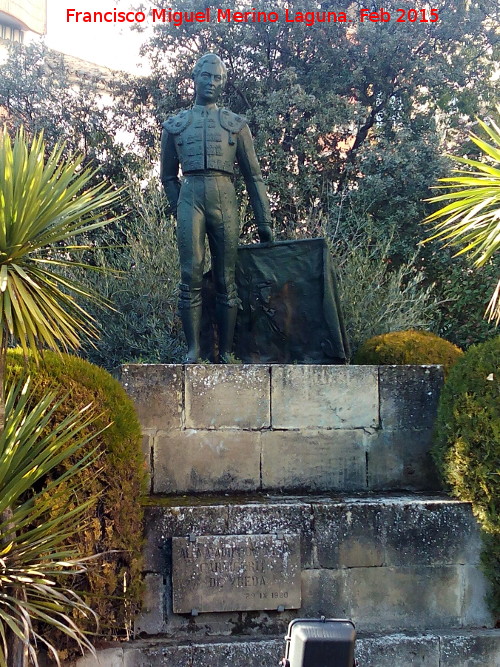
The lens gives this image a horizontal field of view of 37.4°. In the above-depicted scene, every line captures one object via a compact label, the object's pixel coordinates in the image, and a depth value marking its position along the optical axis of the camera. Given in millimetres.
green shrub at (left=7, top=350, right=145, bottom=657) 3922
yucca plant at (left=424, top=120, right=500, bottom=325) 4379
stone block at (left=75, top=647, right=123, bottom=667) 4027
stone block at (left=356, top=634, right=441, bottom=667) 4297
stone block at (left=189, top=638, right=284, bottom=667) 4148
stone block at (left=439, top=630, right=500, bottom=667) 4383
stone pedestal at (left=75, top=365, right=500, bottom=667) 4363
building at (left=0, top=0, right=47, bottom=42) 30844
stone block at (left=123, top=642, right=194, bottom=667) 4090
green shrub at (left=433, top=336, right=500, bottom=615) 4562
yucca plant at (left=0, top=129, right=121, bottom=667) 3283
